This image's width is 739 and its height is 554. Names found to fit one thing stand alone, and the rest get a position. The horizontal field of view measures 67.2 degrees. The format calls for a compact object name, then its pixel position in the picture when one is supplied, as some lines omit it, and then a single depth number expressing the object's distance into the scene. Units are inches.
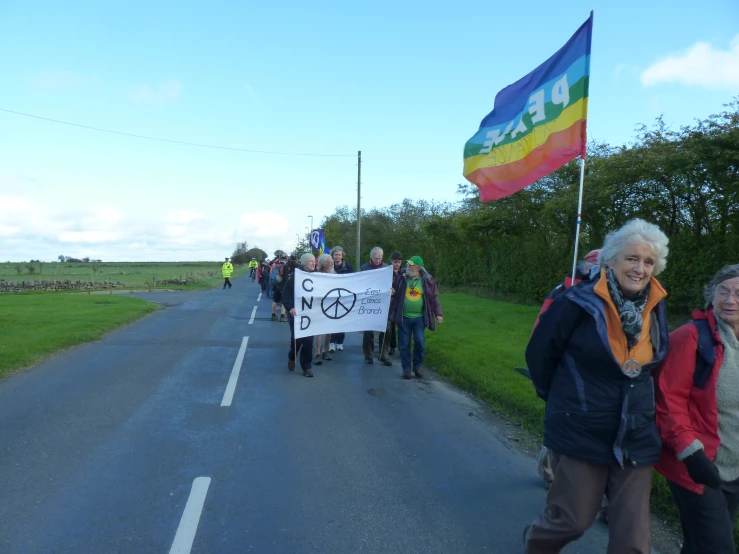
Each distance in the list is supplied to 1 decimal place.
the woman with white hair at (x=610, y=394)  109.2
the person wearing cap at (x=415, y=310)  344.8
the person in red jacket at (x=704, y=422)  107.3
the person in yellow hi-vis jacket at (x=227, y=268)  1266.2
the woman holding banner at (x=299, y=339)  353.1
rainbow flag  238.8
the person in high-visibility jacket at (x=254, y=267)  1662.2
